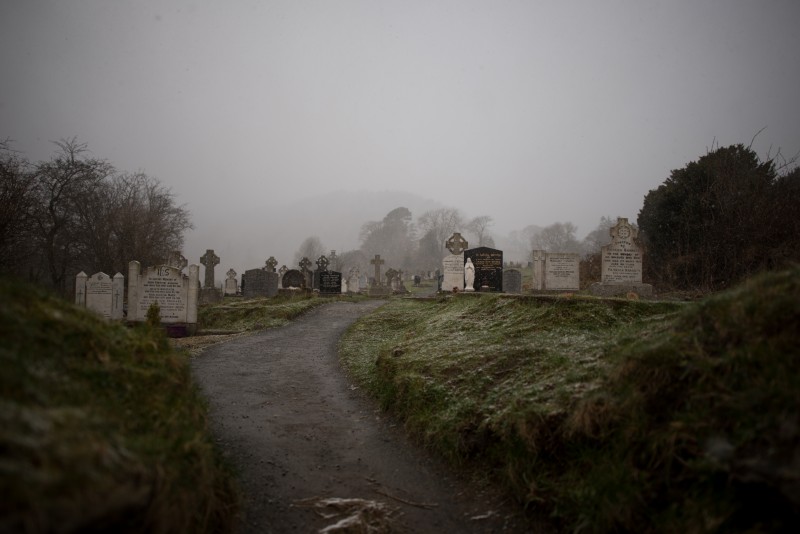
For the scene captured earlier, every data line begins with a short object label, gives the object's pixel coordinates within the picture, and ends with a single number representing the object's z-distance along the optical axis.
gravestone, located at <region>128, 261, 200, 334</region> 14.89
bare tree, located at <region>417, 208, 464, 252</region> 82.19
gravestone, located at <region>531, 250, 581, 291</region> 18.94
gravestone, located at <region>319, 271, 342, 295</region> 25.92
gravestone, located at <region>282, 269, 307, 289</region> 26.78
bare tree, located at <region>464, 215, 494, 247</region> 87.56
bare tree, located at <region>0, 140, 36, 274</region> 13.84
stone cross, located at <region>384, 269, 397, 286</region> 33.22
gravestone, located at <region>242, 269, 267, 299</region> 24.98
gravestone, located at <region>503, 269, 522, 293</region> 22.73
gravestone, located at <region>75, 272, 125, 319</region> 16.78
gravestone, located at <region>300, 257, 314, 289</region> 30.70
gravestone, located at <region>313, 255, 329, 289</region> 32.31
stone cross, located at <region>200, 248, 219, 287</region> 29.70
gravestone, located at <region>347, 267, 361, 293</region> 31.20
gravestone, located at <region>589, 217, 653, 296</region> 15.50
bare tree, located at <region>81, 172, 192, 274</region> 25.95
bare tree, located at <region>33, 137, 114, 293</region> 22.03
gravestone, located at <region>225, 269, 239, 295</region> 30.98
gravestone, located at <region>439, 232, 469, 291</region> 20.58
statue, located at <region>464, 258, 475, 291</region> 18.89
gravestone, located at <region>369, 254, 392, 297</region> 30.34
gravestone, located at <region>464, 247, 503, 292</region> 19.59
